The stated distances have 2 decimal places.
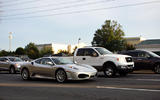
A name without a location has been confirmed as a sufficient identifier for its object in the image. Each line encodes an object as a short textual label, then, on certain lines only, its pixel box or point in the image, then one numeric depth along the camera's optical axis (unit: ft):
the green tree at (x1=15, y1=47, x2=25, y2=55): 385.46
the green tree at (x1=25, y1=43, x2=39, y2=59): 301.57
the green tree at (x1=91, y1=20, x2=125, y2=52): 272.72
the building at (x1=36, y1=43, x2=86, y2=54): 446.19
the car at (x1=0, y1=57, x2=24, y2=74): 62.69
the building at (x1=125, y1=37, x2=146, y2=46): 347.69
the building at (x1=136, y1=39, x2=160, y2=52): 205.58
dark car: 48.52
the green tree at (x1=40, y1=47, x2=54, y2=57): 356.03
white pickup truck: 41.35
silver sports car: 33.76
